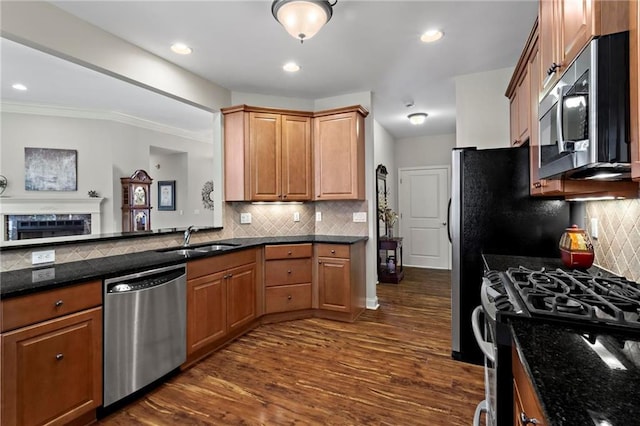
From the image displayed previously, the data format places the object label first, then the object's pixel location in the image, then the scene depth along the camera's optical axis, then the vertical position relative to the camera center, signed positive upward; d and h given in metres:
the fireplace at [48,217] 4.75 -0.08
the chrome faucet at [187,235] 3.15 -0.24
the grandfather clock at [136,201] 5.59 +0.19
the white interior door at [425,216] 6.29 -0.12
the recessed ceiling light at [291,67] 3.20 +1.50
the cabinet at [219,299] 2.55 -0.80
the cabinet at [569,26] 1.00 +0.69
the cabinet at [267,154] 3.66 +0.68
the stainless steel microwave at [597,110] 0.94 +0.32
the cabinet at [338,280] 3.49 -0.79
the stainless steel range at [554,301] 1.04 -0.35
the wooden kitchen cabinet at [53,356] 1.52 -0.77
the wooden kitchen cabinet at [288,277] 3.48 -0.75
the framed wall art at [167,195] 7.45 +0.40
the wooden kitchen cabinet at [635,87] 0.89 +0.35
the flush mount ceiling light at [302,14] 2.06 +1.33
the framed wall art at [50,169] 4.92 +0.69
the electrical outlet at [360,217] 3.97 -0.08
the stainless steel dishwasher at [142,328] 1.94 -0.79
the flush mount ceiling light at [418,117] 4.84 +1.44
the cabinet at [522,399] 0.77 -0.53
